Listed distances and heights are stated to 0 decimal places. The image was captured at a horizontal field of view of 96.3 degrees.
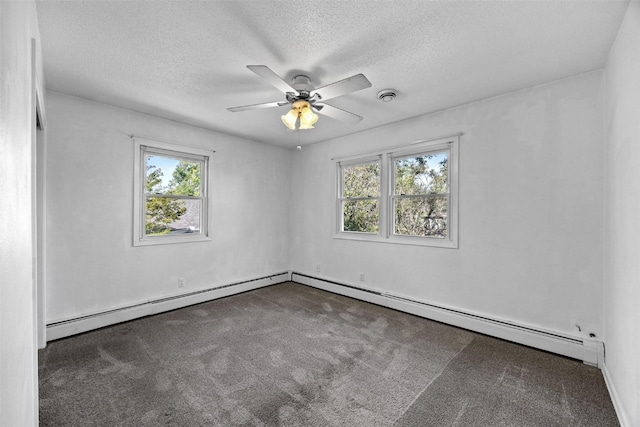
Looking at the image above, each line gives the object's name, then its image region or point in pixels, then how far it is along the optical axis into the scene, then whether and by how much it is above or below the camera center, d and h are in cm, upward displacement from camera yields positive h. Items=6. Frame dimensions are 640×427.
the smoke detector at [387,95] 287 +120
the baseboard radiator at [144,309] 295 -122
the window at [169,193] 360 +22
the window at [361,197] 423 +21
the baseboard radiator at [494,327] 248 -119
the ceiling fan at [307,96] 209 +94
